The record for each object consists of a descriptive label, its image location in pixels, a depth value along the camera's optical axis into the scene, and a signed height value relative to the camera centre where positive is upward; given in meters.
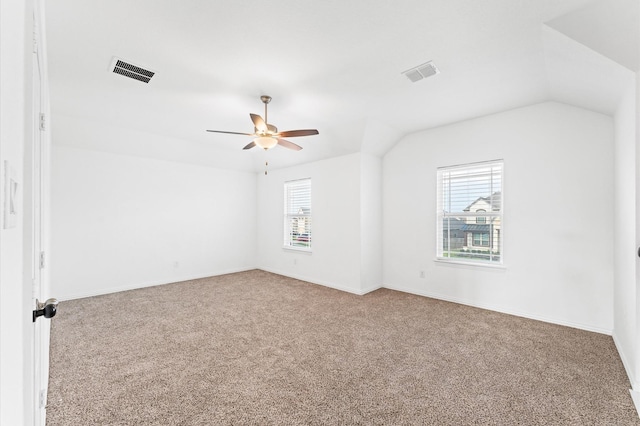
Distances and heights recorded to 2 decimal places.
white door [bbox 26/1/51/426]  1.33 -0.11
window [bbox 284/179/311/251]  5.99 +0.02
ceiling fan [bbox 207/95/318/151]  3.34 +0.95
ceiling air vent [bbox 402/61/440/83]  2.79 +1.41
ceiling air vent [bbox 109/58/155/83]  2.74 +1.43
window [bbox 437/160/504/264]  4.04 +0.02
